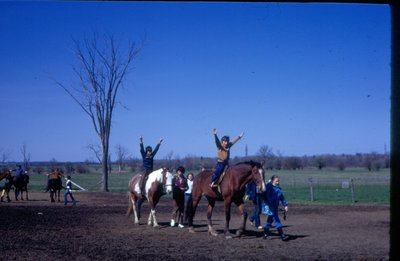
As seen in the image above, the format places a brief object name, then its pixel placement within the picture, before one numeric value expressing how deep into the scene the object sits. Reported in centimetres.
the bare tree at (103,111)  3900
